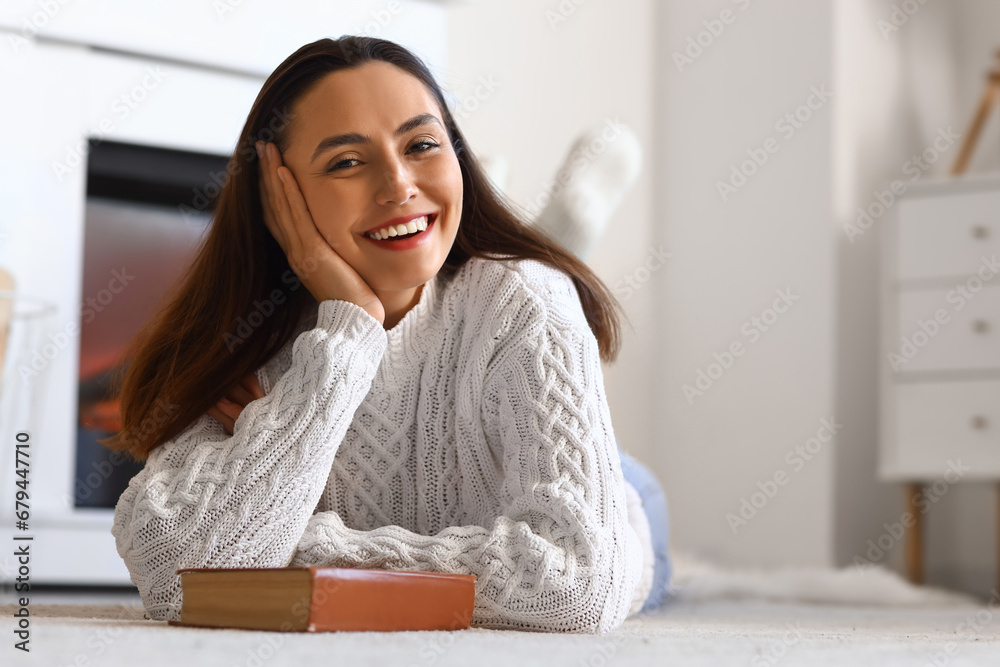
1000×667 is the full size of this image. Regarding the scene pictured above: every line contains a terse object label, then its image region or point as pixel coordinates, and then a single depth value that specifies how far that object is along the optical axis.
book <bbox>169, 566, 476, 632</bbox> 1.66
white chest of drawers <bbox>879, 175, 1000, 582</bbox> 3.20
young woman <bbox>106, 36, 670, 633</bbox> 1.80
